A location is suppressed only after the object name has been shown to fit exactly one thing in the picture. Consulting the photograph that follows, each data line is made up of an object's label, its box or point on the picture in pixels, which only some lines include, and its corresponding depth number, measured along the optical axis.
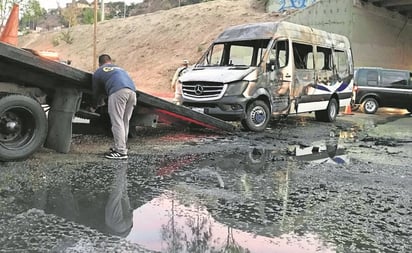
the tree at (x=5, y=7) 27.55
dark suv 18.78
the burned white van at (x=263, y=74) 10.50
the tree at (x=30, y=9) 31.88
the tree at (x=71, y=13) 53.03
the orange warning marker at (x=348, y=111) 18.59
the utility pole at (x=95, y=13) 27.66
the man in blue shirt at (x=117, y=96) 7.04
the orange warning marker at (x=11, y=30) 9.77
